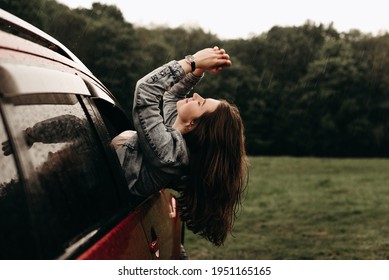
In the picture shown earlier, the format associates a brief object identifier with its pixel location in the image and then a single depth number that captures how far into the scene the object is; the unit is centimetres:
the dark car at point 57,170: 146
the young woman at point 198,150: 274
